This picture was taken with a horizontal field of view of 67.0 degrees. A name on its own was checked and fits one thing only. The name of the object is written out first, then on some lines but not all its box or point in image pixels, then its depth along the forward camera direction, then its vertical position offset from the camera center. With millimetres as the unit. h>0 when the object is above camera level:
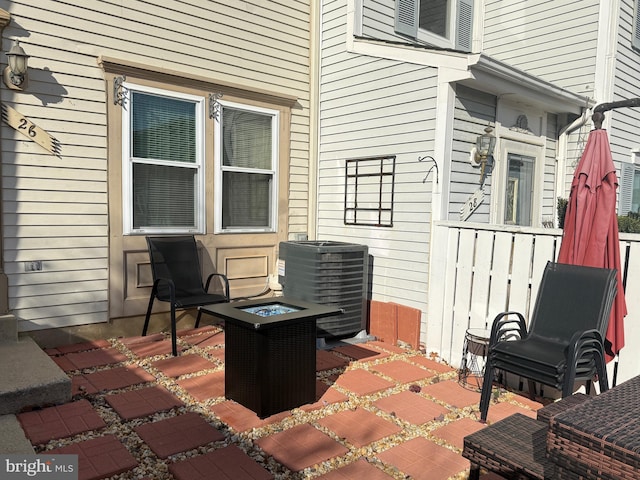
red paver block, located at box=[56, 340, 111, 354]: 4426 -1375
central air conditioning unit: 4699 -714
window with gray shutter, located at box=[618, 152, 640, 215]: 7387 +456
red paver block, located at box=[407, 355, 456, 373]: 4270 -1400
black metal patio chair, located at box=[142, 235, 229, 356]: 4734 -719
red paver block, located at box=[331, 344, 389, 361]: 4551 -1399
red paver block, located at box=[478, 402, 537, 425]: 3283 -1390
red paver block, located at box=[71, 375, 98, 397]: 3475 -1380
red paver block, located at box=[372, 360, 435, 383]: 4012 -1393
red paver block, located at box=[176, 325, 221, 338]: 5125 -1386
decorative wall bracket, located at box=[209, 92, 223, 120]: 5270 +1081
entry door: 5180 +328
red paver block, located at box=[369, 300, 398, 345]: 5027 -1196
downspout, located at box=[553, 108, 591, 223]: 5785 +808
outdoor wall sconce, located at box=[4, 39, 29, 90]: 4008 +1079
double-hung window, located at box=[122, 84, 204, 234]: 4805 +418
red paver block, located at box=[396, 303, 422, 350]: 4789 -1156
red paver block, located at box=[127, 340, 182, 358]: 4402 -1376
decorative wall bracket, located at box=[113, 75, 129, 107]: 4648 +1054
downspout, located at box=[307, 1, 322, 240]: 5992 +1172
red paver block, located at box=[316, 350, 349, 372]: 4193 -1388
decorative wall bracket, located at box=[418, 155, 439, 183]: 4583 +448
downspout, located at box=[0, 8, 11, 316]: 4148 -776
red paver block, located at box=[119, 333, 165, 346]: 4723 -1371
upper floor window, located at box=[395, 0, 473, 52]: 6230 +2608
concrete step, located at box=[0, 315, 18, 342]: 4137 -1125
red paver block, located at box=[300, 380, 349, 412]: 3348 -1381
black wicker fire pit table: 3074 -988
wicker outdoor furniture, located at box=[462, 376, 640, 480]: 1319 -689
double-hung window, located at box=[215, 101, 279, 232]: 5449 +425
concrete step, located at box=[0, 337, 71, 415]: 3084 -1235
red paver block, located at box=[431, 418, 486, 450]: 2934 -1388
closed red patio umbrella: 3281 -37
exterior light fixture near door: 4734 +615
